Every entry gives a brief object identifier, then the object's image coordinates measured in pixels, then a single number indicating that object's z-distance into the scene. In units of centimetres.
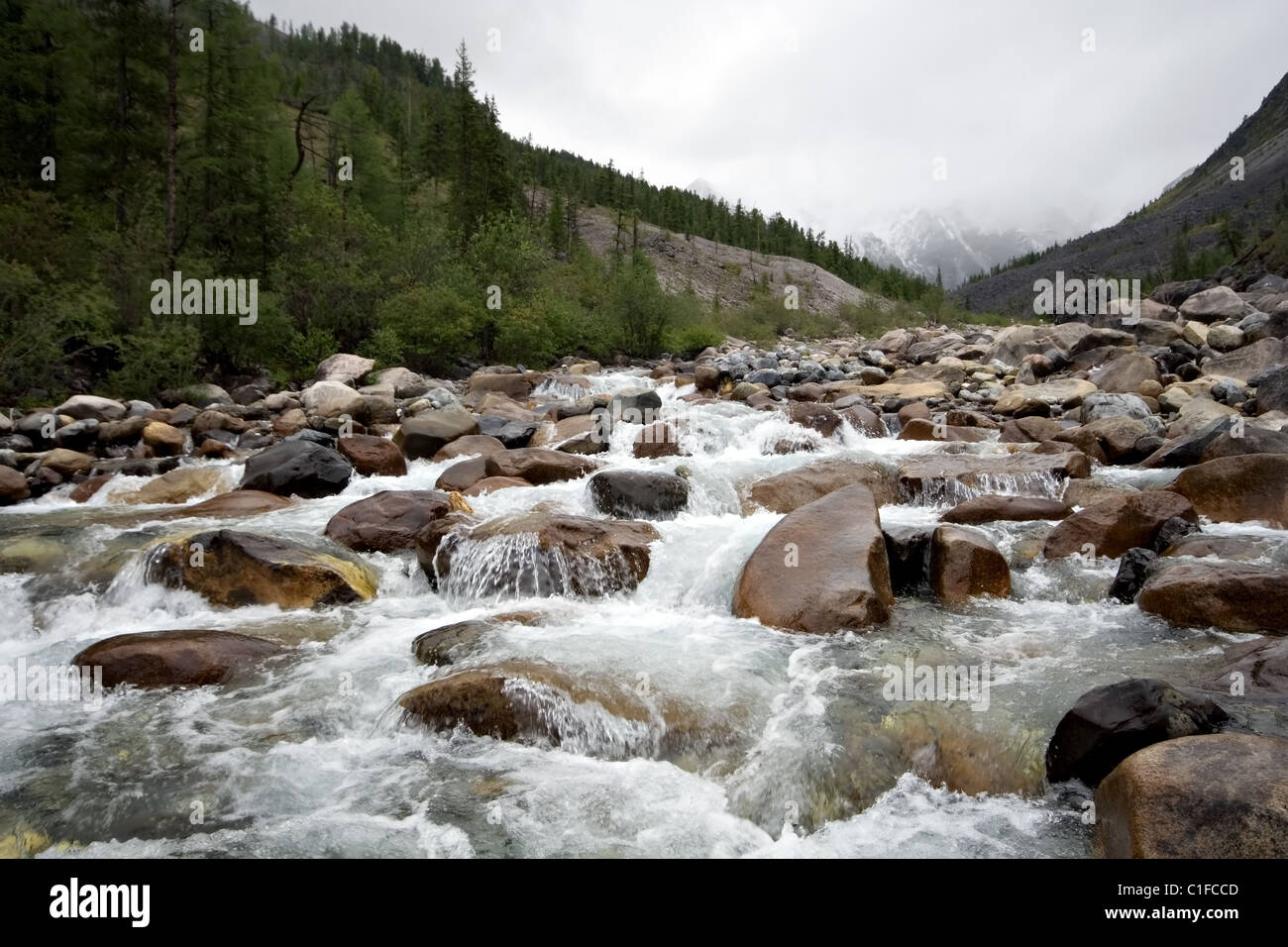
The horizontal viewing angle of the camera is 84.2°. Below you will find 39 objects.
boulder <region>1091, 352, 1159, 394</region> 1753
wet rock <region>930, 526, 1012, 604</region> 775
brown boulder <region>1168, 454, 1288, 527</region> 885
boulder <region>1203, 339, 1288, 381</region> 1773
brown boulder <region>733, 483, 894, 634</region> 705
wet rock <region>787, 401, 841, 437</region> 1521
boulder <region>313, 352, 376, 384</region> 2062
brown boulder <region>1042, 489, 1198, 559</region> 829
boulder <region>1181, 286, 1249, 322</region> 2537
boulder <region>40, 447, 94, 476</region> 1258
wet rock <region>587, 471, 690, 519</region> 1051
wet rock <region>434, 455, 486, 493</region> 1186
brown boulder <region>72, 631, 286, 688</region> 611
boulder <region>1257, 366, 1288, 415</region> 1388
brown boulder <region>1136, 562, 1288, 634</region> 619
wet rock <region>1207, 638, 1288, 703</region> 503
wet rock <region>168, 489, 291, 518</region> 1057
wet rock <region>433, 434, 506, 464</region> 1386
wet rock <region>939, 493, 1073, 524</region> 983
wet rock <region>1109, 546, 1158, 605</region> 730
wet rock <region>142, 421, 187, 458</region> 1411
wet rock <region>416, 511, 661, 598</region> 810
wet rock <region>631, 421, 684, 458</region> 1412
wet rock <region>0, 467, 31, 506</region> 1148
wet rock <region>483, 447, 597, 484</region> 1231
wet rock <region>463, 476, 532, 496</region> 1148
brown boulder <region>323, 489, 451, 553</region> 932
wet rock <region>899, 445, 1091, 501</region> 1104
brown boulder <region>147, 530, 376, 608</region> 771
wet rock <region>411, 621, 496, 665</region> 646
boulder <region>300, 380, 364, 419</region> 1719
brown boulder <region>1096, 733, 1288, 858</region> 328
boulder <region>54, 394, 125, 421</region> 1512
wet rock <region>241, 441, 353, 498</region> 1166
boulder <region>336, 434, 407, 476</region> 1312
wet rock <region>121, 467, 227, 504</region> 1177
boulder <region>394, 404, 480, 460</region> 1431
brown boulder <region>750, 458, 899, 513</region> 1088
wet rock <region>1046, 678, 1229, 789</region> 417
